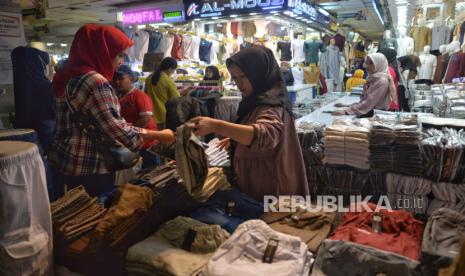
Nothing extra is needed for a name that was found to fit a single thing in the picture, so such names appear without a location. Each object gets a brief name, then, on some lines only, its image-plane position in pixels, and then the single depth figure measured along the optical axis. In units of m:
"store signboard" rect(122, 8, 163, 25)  8.55
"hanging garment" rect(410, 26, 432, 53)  10.33
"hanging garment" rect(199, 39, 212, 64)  9.49
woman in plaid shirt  2.21
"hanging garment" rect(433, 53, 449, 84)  8.70
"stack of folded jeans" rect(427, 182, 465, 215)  2.68
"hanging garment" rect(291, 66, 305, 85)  10.68
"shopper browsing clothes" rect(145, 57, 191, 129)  5.64
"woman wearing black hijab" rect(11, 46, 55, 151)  3.25
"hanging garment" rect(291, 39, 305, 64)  10.84
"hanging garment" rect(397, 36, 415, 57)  10.73
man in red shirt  4.11
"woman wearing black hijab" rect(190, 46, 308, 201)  2.05
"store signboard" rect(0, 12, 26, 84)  3.51
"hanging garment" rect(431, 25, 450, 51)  9.38
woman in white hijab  4.50
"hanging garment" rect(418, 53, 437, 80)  9.77
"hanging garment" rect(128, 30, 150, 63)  7.77
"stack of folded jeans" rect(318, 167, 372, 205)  3.03
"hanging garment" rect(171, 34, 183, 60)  8.49
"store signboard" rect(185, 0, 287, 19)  6.84
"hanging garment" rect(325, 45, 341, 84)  11.48
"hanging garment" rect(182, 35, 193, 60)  8.76
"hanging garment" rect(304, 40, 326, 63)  10.70
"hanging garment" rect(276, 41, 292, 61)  10.48
